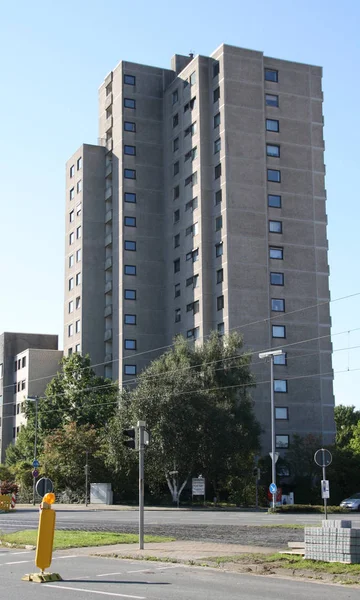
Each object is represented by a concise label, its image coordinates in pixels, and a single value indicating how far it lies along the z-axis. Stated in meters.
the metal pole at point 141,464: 20.05
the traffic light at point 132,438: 20.62
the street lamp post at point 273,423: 47.53
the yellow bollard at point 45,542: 14.06
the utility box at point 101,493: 56.88
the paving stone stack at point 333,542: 15.10
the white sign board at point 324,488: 34.43
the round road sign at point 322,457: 26.75
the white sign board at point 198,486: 54.31
